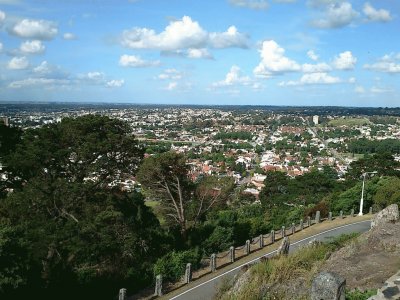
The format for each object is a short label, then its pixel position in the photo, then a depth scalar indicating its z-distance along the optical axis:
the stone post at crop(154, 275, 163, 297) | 11.80
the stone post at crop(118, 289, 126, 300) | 10.60
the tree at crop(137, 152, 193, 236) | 18.81
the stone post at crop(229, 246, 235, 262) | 15.22
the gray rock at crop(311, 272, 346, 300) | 6.25
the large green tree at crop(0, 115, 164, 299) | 12.69
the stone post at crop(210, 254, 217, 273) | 14.09
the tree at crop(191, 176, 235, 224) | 20.41
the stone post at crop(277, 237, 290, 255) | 11.54
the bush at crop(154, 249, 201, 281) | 13.18
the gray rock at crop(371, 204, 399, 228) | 14.84
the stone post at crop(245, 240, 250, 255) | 16.28
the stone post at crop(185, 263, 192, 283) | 12.73
